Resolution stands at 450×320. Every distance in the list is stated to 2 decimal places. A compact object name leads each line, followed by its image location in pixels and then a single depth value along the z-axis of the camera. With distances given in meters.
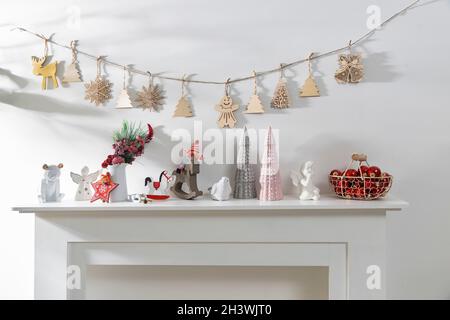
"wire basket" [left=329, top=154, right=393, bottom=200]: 1.37
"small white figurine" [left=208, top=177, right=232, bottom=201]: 1.41
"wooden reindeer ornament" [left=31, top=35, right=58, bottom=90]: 1.57
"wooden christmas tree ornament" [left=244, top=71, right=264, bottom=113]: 1.54
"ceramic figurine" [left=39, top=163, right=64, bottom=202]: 1.42
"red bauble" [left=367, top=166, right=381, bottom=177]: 1.38
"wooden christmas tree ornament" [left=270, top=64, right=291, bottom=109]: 1.53
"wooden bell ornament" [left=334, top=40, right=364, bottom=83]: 1.51
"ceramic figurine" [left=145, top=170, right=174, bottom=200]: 1.42
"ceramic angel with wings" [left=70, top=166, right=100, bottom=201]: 1.46
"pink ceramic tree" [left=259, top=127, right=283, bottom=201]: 1.41
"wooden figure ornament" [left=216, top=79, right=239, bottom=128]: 1.54
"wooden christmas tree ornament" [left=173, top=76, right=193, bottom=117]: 1.55
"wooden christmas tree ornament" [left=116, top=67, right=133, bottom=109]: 1.55
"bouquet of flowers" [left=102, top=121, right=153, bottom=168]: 1.42
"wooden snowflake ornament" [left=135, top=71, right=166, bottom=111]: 1.55
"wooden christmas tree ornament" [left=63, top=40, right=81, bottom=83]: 1.57
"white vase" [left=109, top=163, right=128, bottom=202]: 1.41
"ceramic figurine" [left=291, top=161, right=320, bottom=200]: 1.43
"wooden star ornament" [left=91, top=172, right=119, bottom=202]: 1.39
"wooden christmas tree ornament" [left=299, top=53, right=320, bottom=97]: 1.53
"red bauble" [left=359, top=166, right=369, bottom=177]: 1.38
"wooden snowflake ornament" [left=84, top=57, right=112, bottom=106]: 1.56
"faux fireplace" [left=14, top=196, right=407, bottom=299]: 1.36
